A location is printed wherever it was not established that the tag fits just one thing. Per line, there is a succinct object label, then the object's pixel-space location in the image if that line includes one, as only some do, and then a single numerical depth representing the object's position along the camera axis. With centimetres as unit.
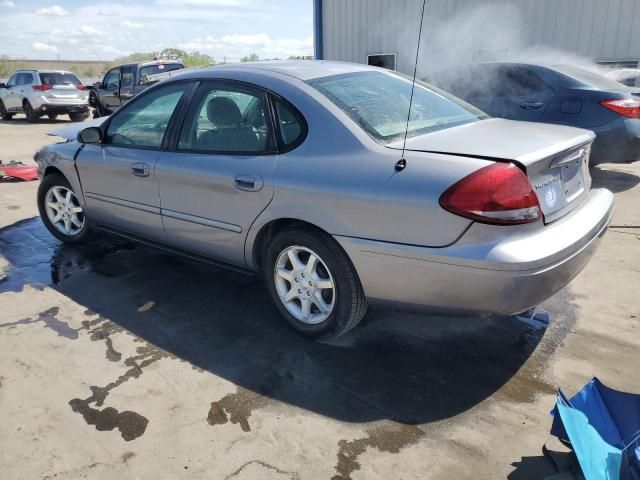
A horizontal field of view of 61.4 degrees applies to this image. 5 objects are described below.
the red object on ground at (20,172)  744
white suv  1672
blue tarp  184
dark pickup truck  1391
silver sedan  242
